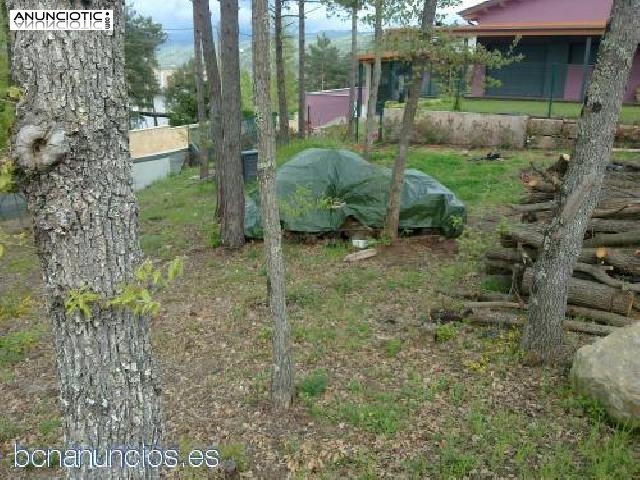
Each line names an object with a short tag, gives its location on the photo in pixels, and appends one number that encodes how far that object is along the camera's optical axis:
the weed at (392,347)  5.84
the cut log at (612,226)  6.59
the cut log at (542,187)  8.76
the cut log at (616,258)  6.05
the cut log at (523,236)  6.58
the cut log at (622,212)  6.94
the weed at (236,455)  4.30
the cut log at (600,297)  5.82
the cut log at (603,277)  5.75
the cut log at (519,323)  5.70
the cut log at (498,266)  6.90
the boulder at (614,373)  4.37
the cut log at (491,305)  6.23
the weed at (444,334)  6.00
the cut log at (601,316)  5.75
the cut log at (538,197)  8.81
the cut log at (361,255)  8.52
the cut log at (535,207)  8.20
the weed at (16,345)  6.41
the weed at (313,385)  5.15
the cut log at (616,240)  6.41
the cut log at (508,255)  6.66
